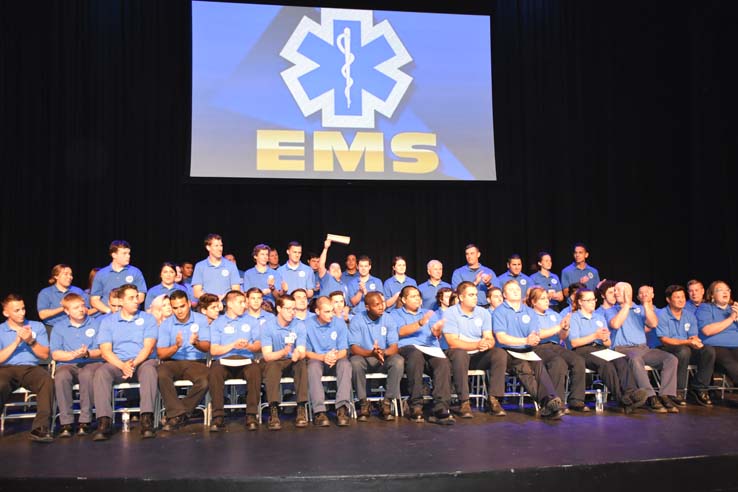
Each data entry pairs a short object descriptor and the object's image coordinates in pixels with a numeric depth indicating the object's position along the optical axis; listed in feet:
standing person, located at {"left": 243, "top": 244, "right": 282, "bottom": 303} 22.94
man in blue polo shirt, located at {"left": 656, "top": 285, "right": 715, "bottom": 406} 19.81
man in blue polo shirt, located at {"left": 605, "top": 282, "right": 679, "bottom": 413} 18.81
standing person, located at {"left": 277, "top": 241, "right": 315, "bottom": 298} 23.68
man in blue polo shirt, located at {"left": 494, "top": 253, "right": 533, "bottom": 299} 24.81
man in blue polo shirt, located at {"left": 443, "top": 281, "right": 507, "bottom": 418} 18.34
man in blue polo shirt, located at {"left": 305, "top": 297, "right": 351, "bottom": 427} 17.60
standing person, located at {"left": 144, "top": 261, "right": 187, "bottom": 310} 21.31
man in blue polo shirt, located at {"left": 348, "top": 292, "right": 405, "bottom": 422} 18.22
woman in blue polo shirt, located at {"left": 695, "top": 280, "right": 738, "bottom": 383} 20.21
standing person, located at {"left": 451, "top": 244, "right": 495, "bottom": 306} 24.82
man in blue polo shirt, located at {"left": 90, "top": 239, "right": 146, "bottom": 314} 21.08
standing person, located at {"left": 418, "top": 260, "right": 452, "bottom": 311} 23.37
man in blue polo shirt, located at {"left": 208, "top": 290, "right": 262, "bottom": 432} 17.17
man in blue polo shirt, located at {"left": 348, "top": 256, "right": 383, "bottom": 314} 23.53
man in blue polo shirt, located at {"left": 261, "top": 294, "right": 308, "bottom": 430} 17.52
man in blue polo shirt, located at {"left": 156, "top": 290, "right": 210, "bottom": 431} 16.99
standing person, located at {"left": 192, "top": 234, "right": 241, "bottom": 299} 22.21
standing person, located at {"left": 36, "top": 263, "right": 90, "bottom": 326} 20.47
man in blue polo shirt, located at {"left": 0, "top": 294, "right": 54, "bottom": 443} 16.51
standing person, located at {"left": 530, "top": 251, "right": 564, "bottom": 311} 25.91
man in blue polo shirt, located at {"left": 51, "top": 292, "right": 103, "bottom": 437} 16.57
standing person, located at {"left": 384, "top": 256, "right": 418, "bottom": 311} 23.62
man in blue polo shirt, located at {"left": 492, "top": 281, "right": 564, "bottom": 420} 17.99
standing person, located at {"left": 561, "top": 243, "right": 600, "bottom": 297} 26.71
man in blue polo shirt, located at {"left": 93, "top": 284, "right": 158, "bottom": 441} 16.44
